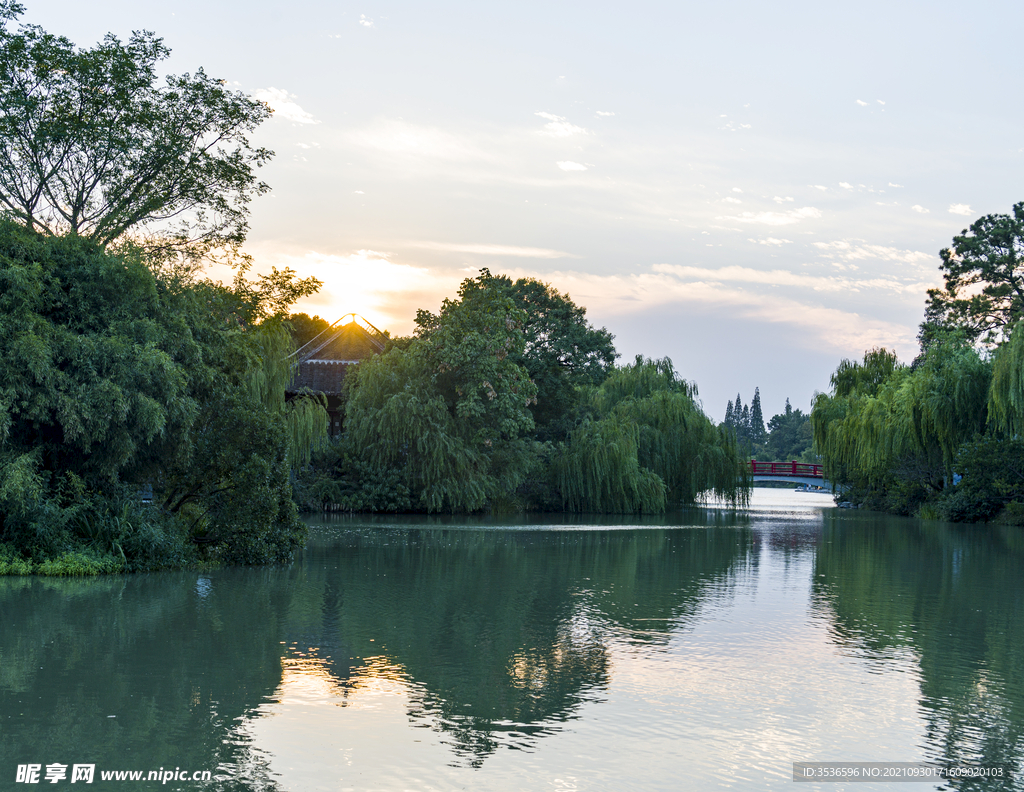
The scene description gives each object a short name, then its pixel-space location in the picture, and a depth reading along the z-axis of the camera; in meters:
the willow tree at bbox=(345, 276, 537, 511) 34.34
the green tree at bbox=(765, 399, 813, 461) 118.88
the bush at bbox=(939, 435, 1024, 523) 33.22
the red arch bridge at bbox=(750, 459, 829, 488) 68.88
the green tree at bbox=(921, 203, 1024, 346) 46.78
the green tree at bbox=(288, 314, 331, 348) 59.45
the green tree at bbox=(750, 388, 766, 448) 157.34
